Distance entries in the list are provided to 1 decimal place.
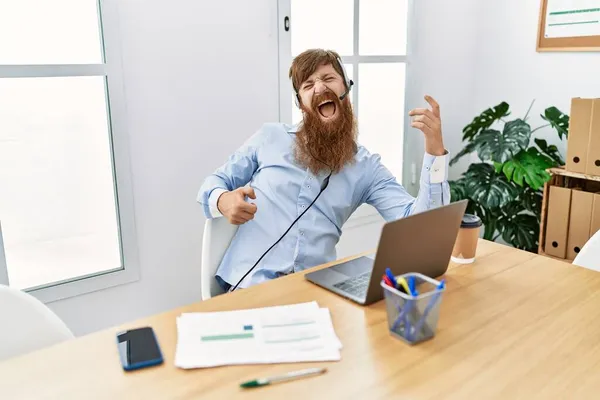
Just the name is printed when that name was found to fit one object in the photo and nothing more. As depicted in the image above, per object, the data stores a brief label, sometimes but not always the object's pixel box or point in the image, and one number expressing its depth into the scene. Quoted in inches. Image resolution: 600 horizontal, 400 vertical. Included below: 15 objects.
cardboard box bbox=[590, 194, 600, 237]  102.4
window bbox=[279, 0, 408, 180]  108.0
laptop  45.8
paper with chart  40.0
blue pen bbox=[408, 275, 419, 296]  42.6
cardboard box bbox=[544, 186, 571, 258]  108.1
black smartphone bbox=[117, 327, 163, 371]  39.0
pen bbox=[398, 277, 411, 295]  43.0
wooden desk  36.2
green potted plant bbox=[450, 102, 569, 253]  111.9
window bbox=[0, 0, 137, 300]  80.6
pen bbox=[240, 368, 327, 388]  36.7
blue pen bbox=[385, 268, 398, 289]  43.8
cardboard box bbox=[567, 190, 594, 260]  104.4
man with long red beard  69.4
